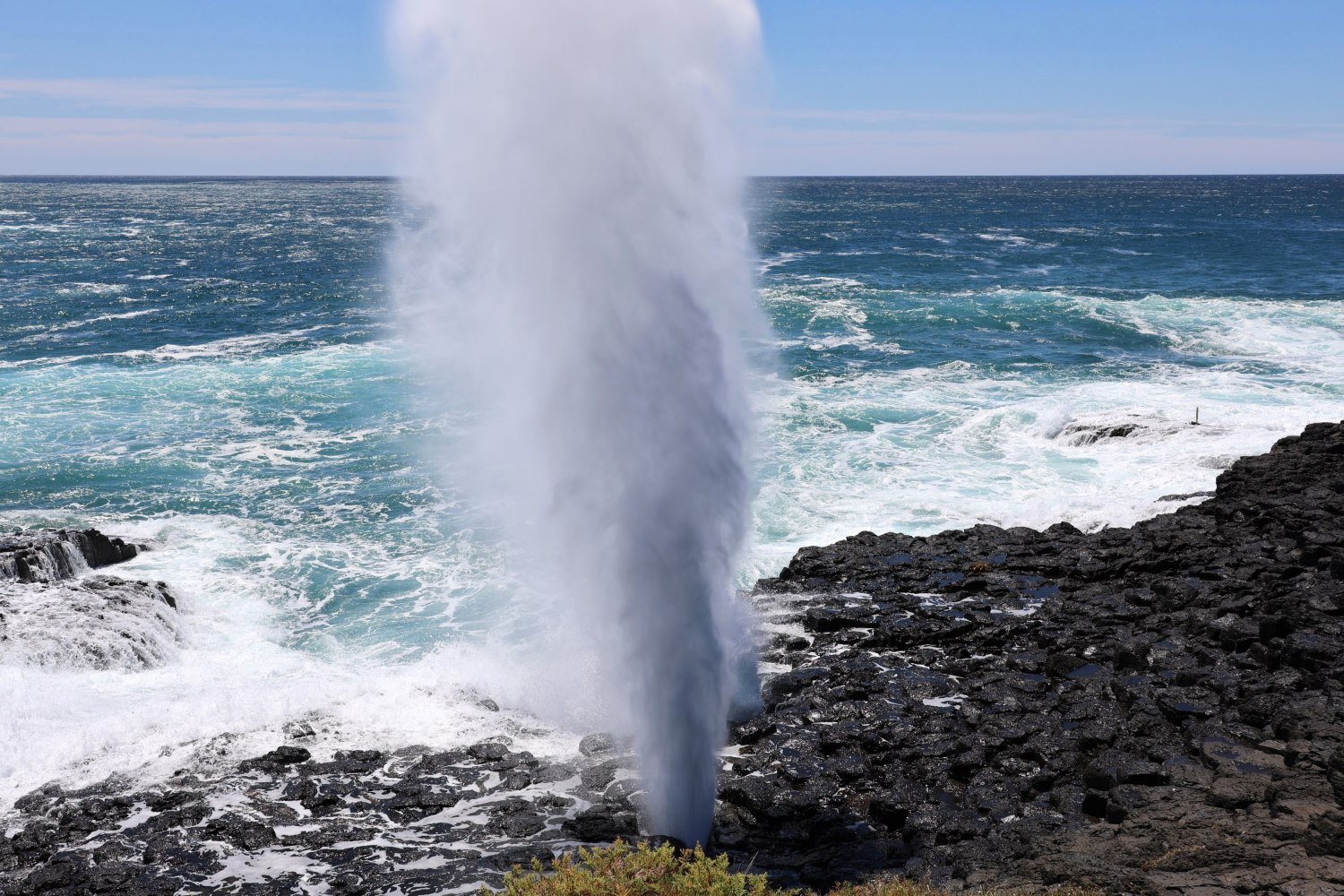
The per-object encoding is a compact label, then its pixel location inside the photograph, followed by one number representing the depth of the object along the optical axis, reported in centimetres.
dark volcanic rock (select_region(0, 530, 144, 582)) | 2230
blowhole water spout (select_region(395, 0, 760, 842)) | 1455
